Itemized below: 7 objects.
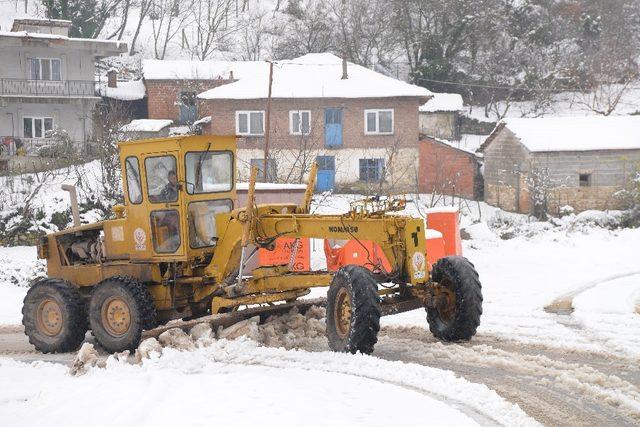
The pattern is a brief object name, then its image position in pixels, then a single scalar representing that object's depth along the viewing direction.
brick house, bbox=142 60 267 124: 52.66
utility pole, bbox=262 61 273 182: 27.62
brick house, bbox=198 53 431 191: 43.12
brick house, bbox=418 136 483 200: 42.97
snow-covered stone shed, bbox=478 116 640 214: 37.41
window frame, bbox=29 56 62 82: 45.22
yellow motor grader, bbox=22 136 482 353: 10.84
